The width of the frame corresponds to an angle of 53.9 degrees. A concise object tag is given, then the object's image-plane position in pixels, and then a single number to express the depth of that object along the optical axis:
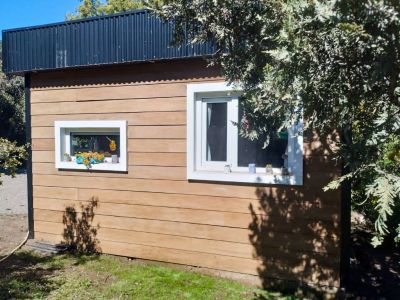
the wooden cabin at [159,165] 4.48
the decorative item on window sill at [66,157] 6.01
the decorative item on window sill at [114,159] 5.71
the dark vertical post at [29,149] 6.20
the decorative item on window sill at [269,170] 4.66
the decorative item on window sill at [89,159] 5.73
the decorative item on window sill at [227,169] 4.88
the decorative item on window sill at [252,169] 4.74
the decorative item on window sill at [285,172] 4.54
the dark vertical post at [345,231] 4.32
